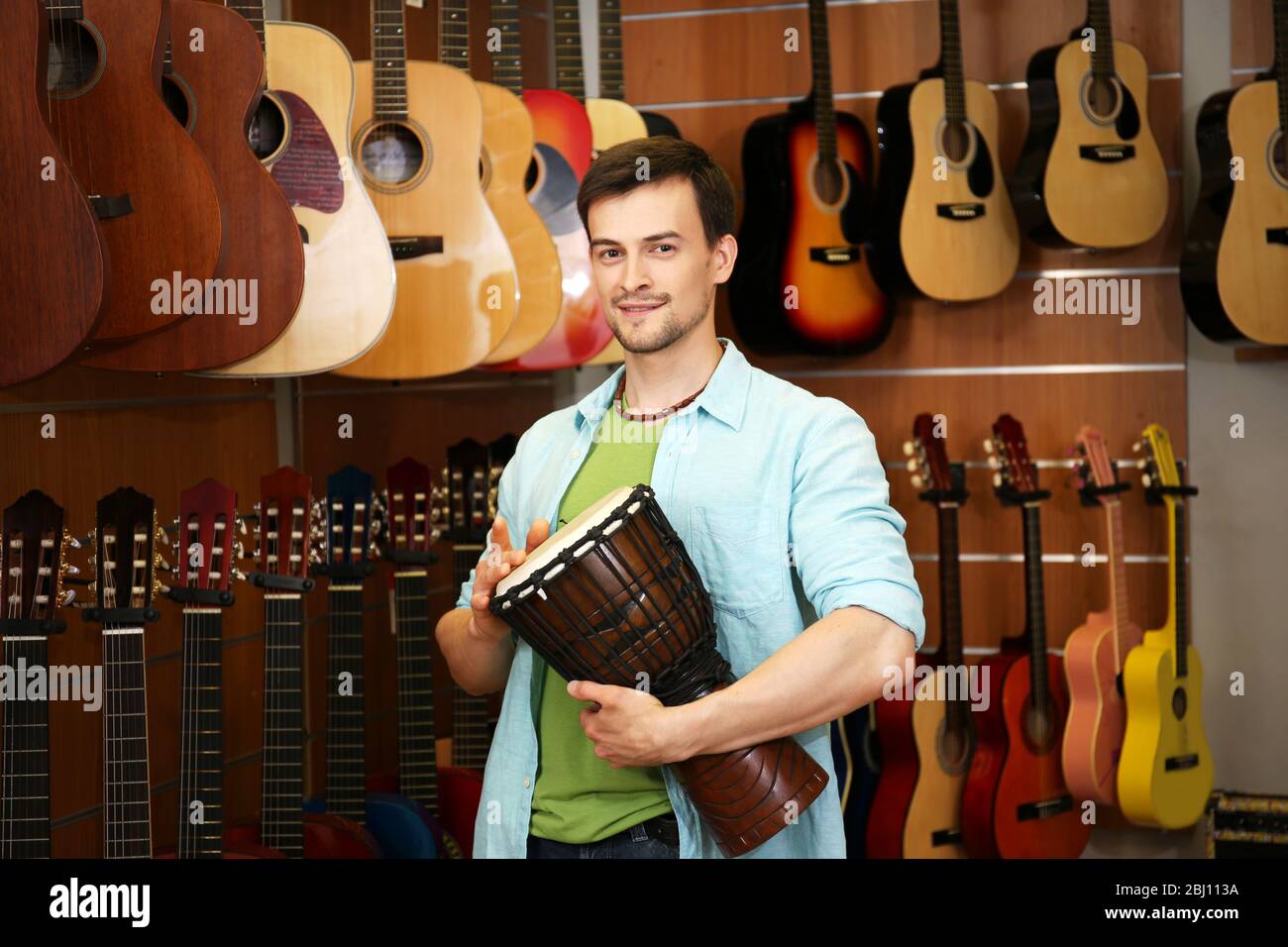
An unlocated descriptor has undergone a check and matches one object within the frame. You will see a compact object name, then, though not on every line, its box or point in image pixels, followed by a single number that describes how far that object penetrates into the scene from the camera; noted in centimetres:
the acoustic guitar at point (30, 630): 228
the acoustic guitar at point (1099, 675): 386
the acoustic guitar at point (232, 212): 254
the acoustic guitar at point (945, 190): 392
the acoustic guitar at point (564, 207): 352
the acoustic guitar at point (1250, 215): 379
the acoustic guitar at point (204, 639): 255
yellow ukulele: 383
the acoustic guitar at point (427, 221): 311
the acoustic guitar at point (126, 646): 240
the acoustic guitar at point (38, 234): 212
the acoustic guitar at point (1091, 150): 387
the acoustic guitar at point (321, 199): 278
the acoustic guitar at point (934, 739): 380
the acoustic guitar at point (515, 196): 330
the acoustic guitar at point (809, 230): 396
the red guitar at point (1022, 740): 382
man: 165
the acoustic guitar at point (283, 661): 274
